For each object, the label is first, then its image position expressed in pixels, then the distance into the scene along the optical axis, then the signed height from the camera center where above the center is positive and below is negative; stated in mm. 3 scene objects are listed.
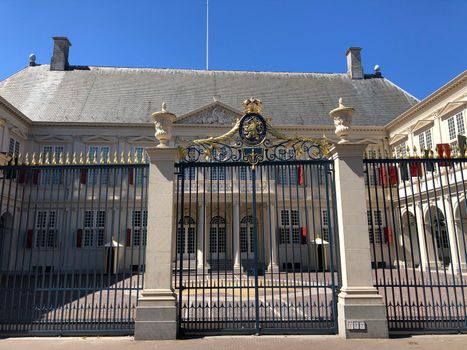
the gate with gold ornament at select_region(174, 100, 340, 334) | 6590 +1735
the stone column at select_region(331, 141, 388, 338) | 6289 +64
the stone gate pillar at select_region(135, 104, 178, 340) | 6277 +196
